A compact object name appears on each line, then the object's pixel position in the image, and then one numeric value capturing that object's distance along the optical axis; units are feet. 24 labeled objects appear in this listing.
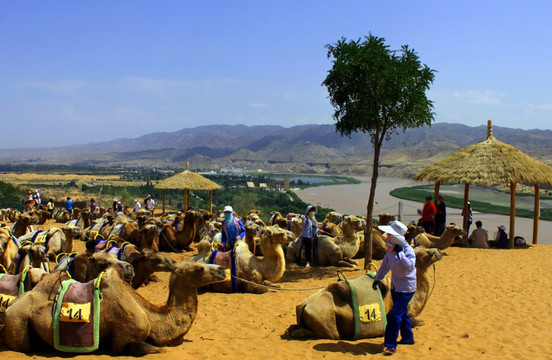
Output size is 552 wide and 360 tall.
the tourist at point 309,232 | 36.01
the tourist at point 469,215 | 53.19
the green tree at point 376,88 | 35.65
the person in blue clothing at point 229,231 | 31.86
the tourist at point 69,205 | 77.02
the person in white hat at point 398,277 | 18.04
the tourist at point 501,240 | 46.73
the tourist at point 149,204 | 70.79
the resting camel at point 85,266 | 21.36
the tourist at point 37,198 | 84.59
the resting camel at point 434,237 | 37.64
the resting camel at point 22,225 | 36.78
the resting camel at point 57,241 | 30.96
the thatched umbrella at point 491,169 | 47.70
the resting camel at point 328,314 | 19.35
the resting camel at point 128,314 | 16.17
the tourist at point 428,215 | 46.80
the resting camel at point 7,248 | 25.99
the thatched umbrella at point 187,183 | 70.69
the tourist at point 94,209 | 68.44
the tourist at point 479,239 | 45.39
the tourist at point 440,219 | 48.65
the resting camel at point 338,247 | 37.55
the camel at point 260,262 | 27.58
